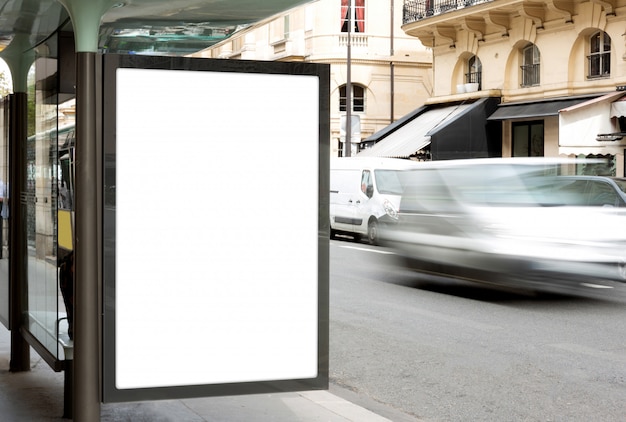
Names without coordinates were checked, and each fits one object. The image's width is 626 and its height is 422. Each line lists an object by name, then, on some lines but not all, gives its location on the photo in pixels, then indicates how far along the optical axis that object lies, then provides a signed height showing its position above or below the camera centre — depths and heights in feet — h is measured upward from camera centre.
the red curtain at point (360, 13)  140.30 +23.72
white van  71.20 -1.36
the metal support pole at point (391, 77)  138.92 +14.32
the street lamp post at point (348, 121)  112.98 +6.50
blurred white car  41.04 -2.33
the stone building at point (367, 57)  138.21 +17.30
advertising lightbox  15.14 -0.84
